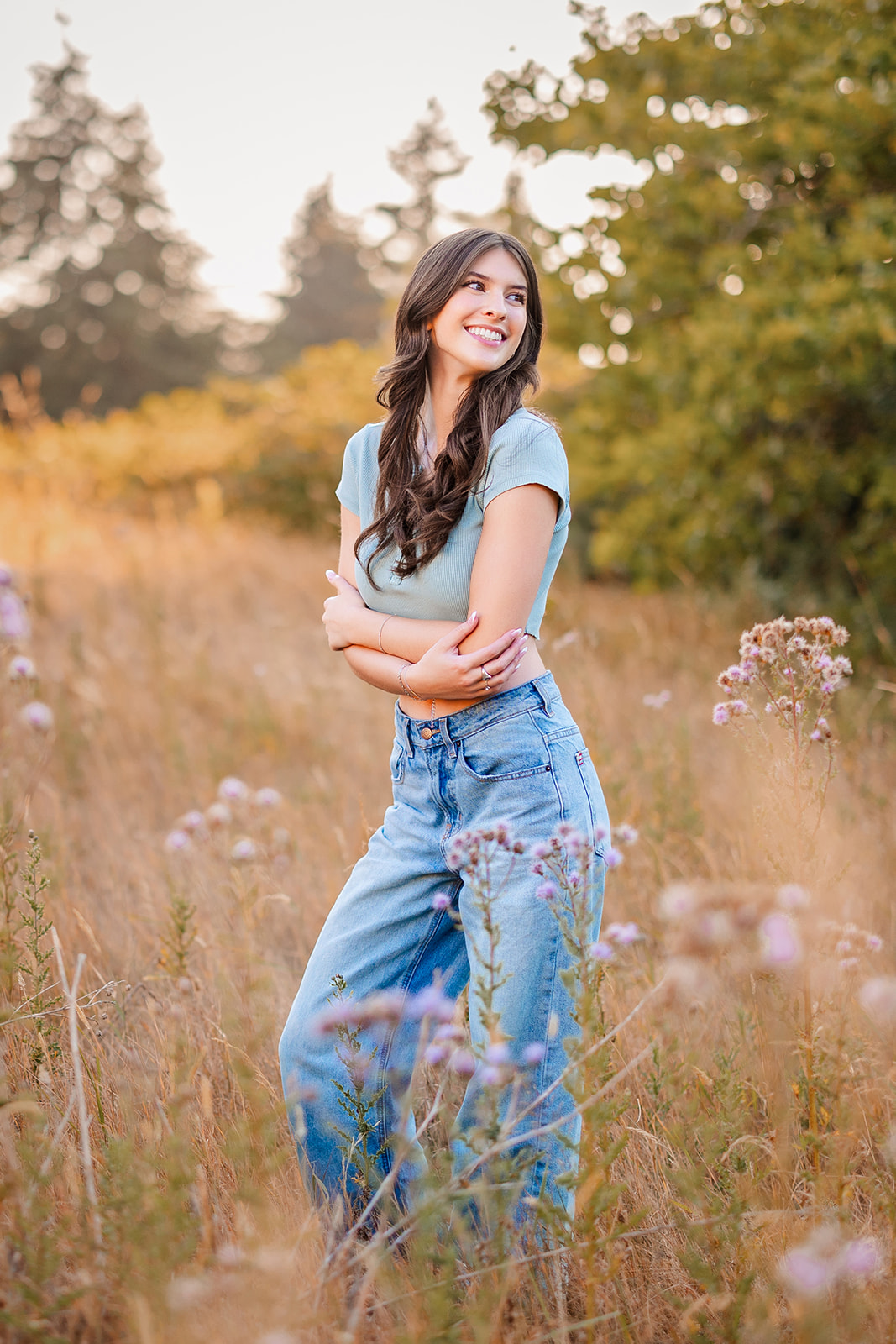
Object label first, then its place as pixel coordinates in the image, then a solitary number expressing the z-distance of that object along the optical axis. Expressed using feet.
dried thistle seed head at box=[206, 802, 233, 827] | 11.15
